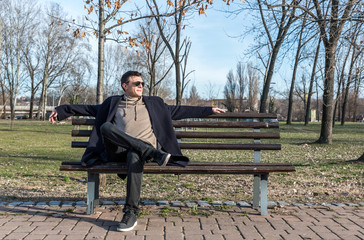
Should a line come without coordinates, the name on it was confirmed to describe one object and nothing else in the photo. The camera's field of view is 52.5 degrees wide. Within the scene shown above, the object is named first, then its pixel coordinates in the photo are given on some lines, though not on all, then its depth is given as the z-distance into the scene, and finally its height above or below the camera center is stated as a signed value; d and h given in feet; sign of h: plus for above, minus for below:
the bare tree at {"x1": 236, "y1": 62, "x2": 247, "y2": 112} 175.98 +13.54
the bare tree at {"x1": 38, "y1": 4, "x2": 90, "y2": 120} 132.87 +17.46
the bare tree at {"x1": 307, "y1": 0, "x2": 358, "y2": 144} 25.37 +5.84
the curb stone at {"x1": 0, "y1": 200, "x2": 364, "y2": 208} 13.69 -3.77
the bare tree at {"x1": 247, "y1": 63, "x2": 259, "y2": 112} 172.58 +10.18
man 11.59 -0.89
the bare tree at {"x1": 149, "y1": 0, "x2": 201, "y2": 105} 41.47 +6.19
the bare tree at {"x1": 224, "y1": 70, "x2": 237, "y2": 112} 176.00 +11.11
